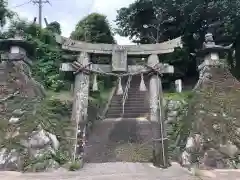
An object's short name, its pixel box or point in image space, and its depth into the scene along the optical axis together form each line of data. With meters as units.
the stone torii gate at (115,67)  6.14
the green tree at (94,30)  11.03
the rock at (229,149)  5.01
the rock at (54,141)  5.12
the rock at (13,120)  5.31
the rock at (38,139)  4.91
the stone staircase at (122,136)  5.45
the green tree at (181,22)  8.79
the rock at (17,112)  5.47
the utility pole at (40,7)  17.92
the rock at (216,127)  5.31
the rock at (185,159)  4.98
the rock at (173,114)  6.59
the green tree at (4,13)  10.31
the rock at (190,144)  5.13
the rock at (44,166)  4.57
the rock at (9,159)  4.59
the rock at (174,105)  6.73
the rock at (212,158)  4.85
